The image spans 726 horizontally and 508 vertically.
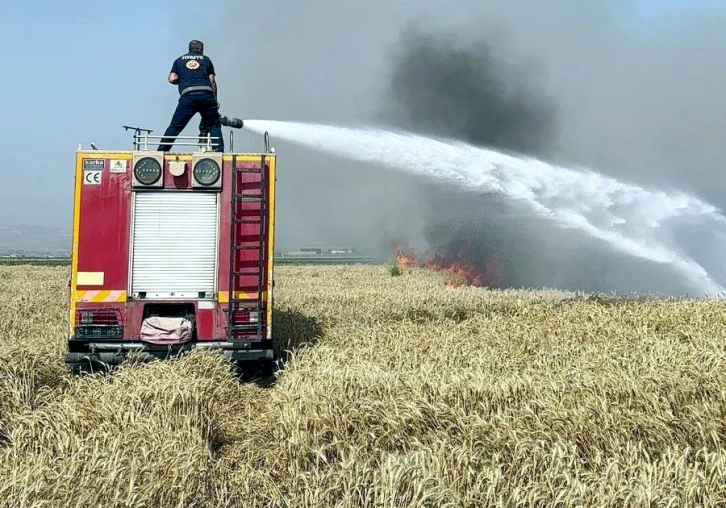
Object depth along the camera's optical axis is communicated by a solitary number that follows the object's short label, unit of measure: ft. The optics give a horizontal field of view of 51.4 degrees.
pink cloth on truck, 33.01
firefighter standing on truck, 38.88
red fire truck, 32.94
